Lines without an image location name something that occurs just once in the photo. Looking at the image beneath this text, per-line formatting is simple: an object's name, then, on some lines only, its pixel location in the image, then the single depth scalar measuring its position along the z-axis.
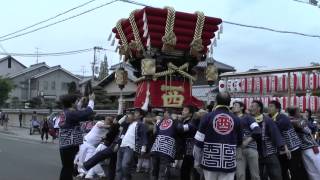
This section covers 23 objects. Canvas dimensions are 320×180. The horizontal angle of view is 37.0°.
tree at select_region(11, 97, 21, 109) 62.37
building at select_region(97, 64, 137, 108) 38.42
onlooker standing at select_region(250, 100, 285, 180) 8.66
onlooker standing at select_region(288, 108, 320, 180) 9.27
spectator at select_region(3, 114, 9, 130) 42.81
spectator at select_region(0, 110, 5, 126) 46.70
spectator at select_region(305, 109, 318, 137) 10.73
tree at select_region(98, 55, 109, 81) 64.14
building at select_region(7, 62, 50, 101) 72.41
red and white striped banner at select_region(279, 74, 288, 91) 12.38
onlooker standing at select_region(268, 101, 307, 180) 9.03
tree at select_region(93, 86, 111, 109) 27.48
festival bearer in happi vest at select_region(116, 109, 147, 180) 9.89
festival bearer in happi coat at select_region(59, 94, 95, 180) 8.94
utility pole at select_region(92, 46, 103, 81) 60.16
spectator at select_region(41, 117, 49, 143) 27.30
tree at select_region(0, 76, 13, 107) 54.47
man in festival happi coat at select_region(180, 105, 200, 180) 9.35
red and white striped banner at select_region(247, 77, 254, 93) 13.20
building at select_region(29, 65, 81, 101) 70.00
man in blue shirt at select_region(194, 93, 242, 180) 6.84
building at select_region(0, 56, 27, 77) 76.45
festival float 11.78
